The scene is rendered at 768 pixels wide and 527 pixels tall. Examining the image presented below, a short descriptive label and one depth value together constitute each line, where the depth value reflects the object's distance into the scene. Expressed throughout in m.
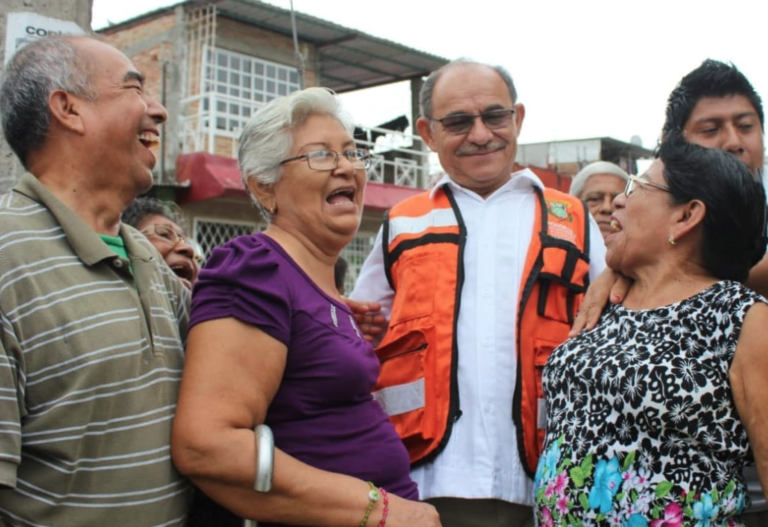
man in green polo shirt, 1.67
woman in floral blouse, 2.12
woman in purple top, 1.83
